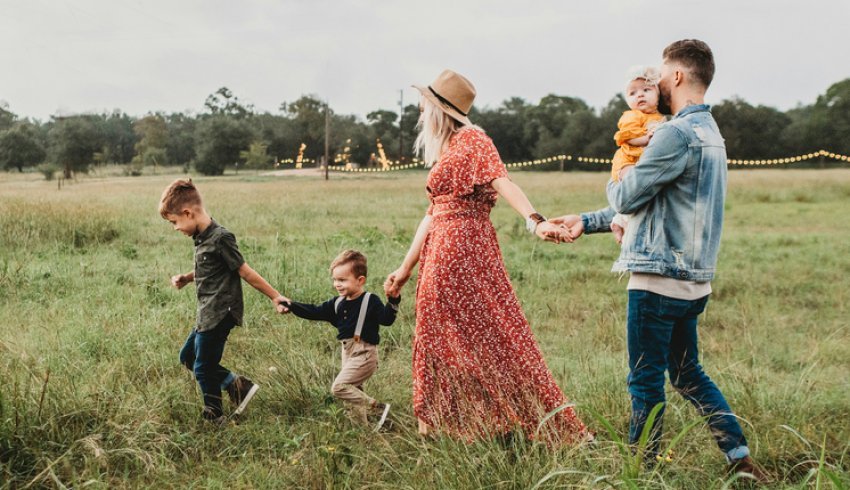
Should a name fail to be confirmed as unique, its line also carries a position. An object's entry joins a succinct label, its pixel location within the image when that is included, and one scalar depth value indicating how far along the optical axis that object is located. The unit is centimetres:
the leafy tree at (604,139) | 6531
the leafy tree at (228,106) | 5146
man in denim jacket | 286
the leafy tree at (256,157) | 4159
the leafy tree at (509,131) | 6650
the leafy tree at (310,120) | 4781
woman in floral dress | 362
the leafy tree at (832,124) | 5556
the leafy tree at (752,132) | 5756
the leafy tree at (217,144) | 3850
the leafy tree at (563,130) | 6650
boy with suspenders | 386
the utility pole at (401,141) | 5298
